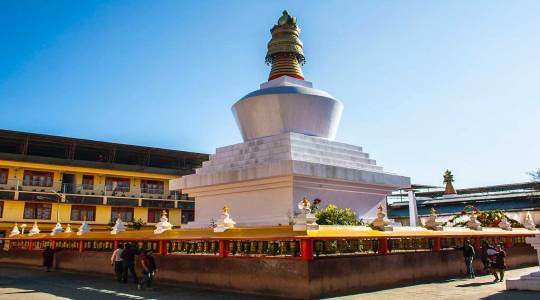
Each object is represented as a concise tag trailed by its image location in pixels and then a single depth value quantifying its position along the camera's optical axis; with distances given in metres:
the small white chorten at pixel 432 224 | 15.68
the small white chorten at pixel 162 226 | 15.15
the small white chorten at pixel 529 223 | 22.22
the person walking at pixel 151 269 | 13.41
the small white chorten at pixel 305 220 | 10.90
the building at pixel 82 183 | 41.31
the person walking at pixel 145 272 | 13.34
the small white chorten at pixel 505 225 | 20.24
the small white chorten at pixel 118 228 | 17.50
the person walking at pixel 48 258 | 20.69
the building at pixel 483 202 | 35.77
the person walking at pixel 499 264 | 14.30
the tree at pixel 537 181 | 39.41
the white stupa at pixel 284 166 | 15.87
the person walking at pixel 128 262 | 15.39
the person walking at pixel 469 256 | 15.59
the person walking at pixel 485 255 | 16.21
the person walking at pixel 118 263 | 15.58
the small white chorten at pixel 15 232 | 26.28
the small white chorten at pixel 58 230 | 22.61
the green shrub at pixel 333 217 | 14.02
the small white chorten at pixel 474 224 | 18.27
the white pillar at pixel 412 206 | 27.41
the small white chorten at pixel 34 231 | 24.33
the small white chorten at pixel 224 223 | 12.87
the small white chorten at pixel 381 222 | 13.15
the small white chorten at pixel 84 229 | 19.58
